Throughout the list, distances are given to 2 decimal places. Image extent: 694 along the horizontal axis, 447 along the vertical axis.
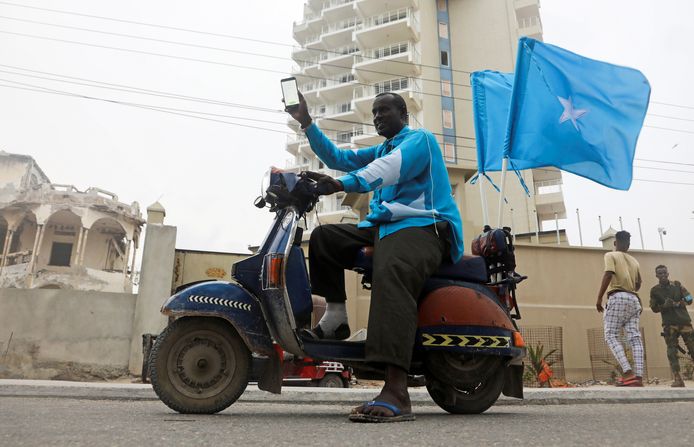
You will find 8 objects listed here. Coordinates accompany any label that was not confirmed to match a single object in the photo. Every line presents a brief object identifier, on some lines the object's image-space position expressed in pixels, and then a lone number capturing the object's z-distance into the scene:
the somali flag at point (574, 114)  7.00
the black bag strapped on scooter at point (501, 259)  3.52
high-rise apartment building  41.72
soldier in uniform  7.64
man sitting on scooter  2.69
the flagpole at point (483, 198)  7.03
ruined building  32.50
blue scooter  2.91
